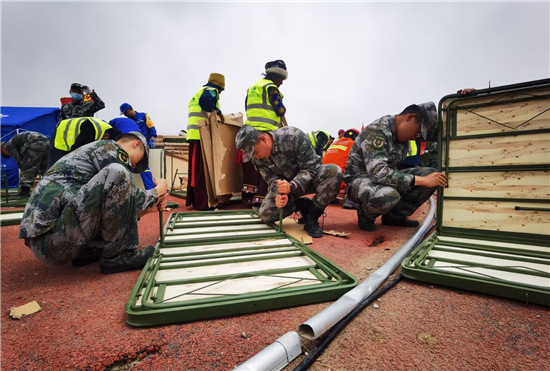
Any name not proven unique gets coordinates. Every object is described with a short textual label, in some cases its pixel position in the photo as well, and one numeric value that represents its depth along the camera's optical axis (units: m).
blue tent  7.41
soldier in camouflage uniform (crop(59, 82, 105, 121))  4.40
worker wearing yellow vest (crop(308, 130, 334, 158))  5.65
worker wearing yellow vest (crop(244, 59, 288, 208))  3.86
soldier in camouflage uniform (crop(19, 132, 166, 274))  1.62
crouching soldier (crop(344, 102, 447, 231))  2.75
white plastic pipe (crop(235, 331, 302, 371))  0.91
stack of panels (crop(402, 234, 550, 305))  1.44
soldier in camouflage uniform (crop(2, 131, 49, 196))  5.64
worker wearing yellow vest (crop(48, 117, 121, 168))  3.10
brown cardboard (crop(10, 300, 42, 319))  1.31
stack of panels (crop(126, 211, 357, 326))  1.30
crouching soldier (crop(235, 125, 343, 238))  2.86
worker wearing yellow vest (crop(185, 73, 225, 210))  4.07
